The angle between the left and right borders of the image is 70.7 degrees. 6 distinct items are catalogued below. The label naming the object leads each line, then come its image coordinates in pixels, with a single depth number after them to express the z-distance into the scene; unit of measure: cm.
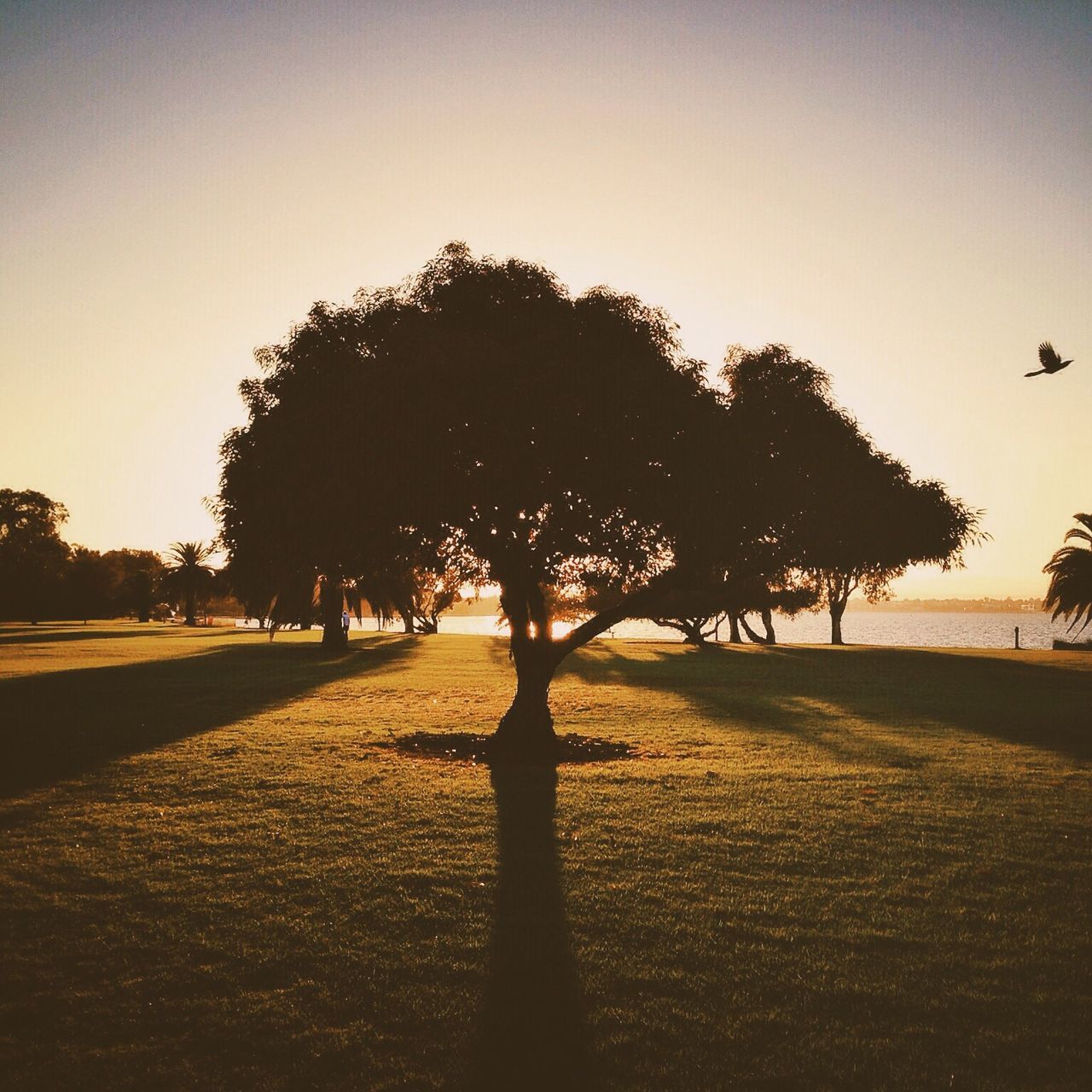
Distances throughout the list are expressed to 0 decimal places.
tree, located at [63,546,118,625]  9788
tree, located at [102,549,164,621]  10594
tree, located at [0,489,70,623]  8912
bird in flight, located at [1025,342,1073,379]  1241
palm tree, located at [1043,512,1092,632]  5566
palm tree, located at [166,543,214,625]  9862
